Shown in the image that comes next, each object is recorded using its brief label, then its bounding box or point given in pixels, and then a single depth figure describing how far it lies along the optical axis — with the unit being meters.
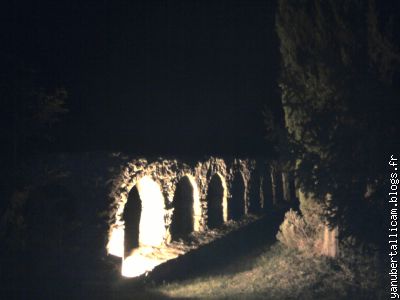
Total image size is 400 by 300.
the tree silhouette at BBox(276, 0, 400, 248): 8.18
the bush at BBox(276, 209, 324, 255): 11.69
